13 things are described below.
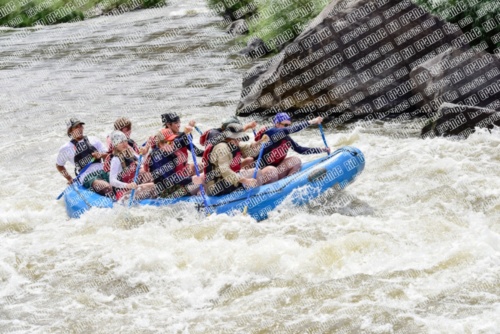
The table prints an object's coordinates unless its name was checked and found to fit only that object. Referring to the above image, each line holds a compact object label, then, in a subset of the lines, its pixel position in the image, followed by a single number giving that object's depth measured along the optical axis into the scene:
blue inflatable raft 16.30
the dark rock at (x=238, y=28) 47.97
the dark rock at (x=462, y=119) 21.83
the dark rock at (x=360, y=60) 25.83
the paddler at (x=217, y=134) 15.93
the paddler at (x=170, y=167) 16.97
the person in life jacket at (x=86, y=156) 18.33
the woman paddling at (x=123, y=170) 17.02
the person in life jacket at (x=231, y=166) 16.00
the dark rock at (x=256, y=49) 39.94
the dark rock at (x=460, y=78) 23.20
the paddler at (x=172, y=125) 16.77
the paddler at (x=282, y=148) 17.05
